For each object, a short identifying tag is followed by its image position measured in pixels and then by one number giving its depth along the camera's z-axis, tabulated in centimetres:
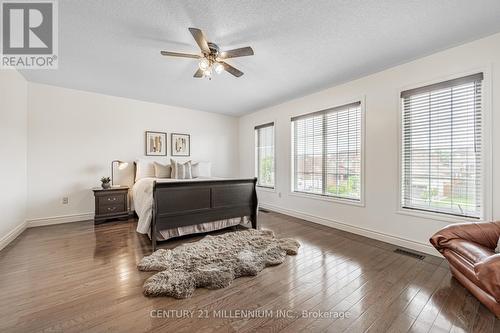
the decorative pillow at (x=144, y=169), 433
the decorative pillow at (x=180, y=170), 447
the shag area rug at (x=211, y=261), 186
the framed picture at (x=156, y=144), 470
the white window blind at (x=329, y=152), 353
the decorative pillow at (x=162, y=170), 445
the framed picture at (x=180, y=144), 505
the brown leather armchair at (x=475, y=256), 140
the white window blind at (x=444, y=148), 238
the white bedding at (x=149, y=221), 280
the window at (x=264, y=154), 525
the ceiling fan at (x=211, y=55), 208
